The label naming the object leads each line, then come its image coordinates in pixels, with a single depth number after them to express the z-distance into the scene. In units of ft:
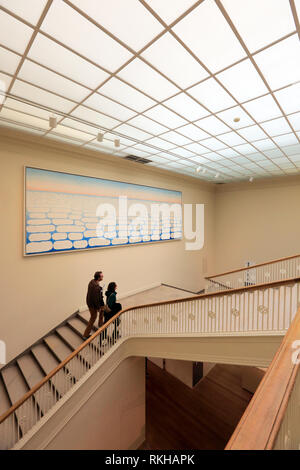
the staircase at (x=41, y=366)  13.97
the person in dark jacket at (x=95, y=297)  16.90
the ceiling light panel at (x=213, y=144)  17.92
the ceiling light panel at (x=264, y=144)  18.26
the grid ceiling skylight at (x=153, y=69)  7.23
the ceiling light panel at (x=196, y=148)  19.05
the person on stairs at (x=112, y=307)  16.83
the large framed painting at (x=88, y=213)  17.99
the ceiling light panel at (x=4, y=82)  10.26
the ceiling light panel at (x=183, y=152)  20.32
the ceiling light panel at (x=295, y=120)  14.01
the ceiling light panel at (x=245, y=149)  19.27
